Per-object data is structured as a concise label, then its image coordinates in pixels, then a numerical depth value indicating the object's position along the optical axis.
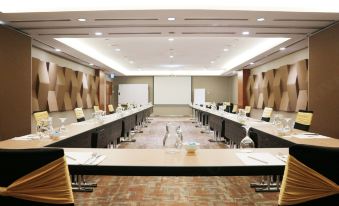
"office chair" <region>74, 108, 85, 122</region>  6.11
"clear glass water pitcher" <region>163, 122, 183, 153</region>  2.10
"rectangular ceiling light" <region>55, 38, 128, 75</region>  7.63
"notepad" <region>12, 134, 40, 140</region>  2.95
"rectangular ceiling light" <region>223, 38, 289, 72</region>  7.75
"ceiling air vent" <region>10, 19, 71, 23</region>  4.94
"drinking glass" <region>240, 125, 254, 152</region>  2.27
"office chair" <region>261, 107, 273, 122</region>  6.28
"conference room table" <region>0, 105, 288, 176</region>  1.70
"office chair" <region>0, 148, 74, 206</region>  1.17
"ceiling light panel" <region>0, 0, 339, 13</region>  4.49
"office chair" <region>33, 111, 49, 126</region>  4.43
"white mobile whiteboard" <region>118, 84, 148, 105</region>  17.83
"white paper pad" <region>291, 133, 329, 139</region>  3.13
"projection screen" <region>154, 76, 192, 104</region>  18.11
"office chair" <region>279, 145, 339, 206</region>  1.17
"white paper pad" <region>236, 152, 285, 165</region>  1.79
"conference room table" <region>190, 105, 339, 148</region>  2.93
